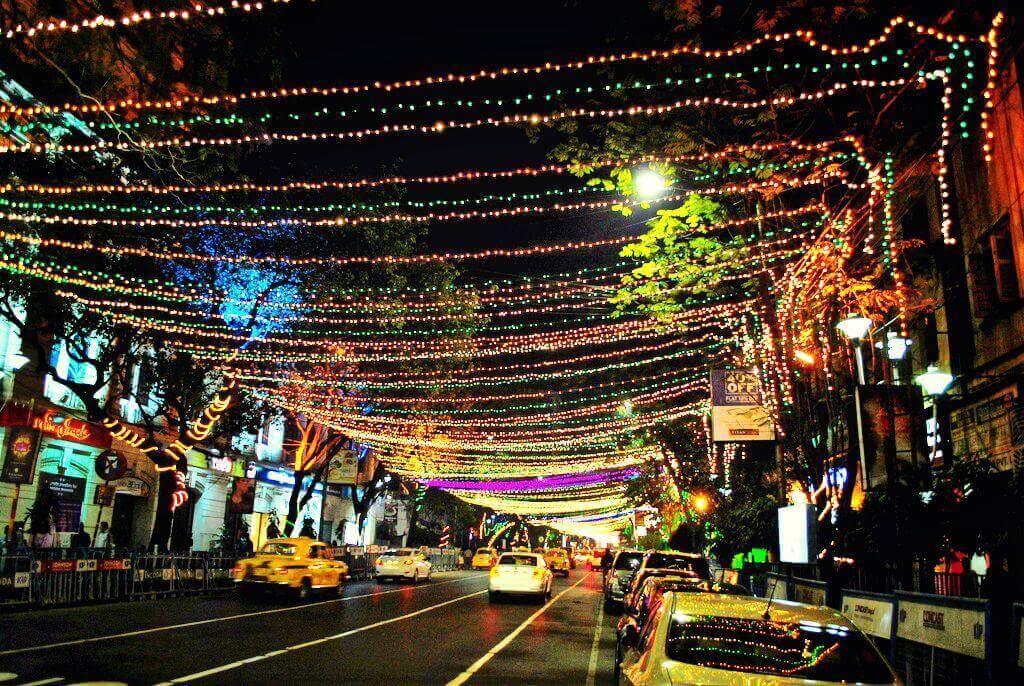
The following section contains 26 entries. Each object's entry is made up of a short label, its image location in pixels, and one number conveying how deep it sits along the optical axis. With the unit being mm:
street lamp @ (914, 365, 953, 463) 15172
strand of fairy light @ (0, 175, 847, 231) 12438
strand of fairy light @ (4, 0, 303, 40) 8398
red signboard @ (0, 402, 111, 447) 21234
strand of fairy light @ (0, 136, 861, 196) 11539
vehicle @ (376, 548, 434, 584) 31984
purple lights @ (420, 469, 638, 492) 44500
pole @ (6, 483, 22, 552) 21291
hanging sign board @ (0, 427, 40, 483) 21170
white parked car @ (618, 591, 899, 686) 4766
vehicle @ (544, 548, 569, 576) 48031
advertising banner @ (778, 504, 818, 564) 15812
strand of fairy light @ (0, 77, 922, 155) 10258
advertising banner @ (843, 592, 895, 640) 9031
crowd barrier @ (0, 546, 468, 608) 16891
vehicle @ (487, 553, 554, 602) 22359
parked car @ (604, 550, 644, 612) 19641
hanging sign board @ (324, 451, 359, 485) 45000
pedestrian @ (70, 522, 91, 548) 22672
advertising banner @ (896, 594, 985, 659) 7055
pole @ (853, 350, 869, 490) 13354
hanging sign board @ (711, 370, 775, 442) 18047
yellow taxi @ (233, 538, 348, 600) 20109
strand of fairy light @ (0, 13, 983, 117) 9219
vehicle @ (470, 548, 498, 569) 52469
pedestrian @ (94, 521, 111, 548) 25125
